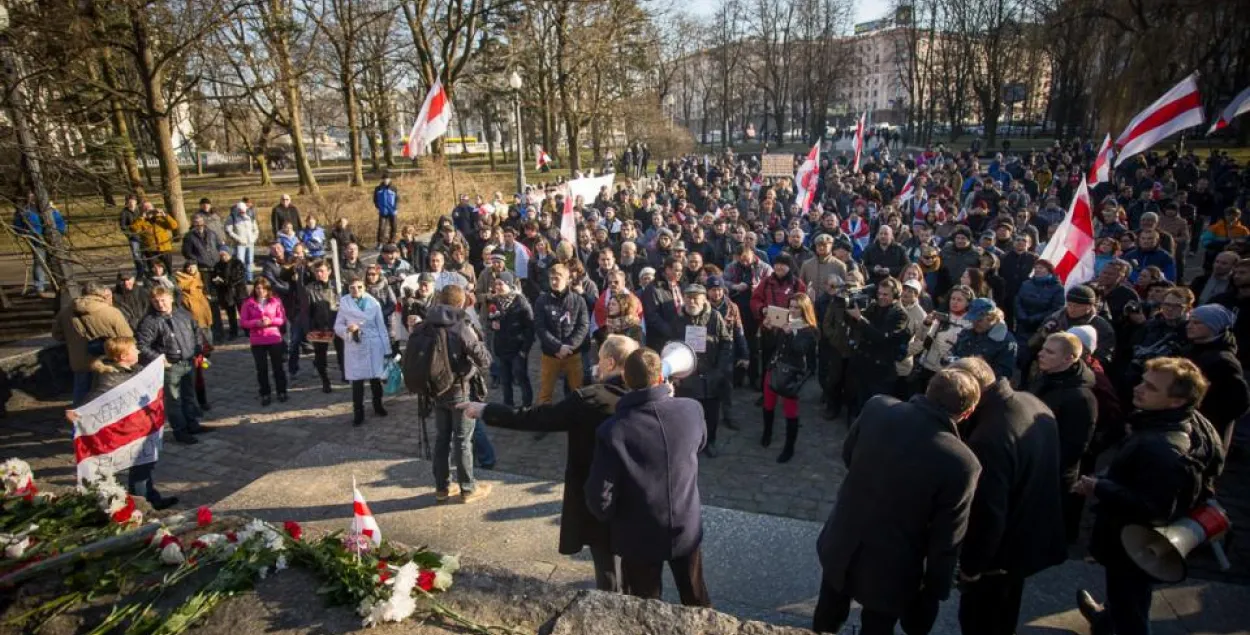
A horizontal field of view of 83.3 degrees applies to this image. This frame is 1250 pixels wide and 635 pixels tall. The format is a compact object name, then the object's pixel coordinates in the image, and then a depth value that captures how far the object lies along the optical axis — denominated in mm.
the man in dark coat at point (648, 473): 3438
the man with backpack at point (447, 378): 5469
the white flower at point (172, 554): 3326
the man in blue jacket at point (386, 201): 15797
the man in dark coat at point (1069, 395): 4430
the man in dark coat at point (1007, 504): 3412
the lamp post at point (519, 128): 18453
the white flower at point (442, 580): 3028
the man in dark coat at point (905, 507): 3113
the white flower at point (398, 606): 2805
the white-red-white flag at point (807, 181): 15047
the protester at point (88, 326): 6789
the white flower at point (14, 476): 4230
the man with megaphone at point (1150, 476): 3525
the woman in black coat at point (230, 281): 10664
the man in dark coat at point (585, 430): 3822
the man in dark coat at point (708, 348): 6664
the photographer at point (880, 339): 6607
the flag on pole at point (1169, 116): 8891
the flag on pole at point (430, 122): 13328
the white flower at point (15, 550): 3473
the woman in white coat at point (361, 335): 7516
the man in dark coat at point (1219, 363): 5086
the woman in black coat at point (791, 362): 6707
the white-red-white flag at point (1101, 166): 11031
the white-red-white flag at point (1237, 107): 9320
